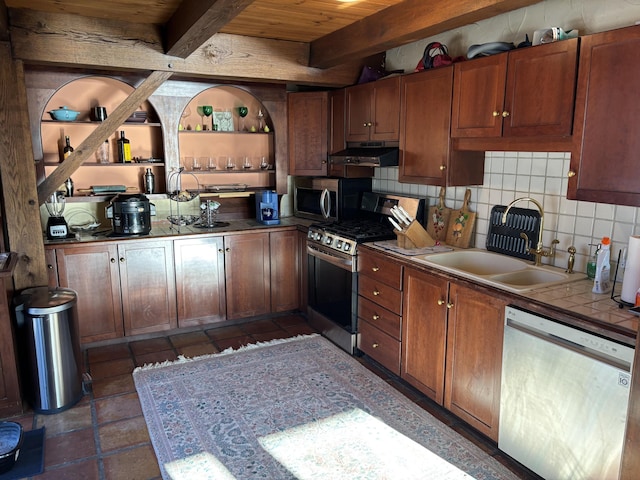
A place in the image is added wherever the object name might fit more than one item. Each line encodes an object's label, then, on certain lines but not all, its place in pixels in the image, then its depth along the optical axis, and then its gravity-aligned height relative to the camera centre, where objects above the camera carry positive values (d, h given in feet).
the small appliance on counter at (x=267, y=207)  14.12 -1.46
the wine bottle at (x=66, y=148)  12.48 +0.23
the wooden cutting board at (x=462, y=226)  10.60 -1.51
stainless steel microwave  13.58 -1.14
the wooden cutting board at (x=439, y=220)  11.23 -1.47
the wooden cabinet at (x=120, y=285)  11.72 -3.21
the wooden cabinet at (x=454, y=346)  7.94 -3.39
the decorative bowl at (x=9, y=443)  7.45 -4.63
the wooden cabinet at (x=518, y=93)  7.36 +1.07
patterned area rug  7.64 -4.86
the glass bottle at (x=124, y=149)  13.16 +0.22
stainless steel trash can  9.10 -3.64
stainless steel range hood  11.36 +0.05
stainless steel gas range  11.52 -2.55
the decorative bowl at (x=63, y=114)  12.22 +1.08
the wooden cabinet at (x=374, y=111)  11.39 +1.15
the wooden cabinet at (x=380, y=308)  10.19 -3.31
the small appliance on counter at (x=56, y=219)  11.71 -1.50
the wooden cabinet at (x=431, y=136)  9.83 +0.44
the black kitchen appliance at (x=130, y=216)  12.22 -1.48
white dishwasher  6.09 -3.32
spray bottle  7.30 -1.68
